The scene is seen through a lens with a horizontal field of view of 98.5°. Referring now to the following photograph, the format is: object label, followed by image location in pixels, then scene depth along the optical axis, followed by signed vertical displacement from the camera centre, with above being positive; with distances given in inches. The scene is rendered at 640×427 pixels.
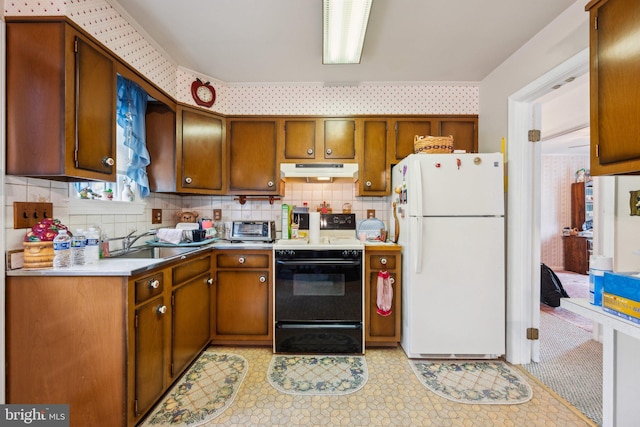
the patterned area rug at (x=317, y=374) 71.9 -45.7
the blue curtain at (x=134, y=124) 78.7 +26.4
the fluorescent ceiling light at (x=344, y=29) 61.2 +46.4
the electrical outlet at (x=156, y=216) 96.1 -0.9
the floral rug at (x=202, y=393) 62.1 -45.7
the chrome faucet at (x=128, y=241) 80.2 -8.1
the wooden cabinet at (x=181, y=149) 92.9 +22.6
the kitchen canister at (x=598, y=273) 45.9 -10.3
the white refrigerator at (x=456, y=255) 81.4 -12.6
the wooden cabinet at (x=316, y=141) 106.0 +27.8
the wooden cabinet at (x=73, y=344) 52.6 -25.0
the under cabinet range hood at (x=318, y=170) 98.3 +15.5
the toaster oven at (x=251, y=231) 104.2 -6.8
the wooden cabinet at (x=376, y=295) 91.1 -27.1
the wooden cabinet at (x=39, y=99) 54.2 +22.6
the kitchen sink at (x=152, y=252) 78.7 -11.6
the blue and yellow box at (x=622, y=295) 39.3 -12.3
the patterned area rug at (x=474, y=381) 68.6 -45.8
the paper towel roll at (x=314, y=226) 96.4 -4.5
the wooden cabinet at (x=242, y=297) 92.4 -28.2
